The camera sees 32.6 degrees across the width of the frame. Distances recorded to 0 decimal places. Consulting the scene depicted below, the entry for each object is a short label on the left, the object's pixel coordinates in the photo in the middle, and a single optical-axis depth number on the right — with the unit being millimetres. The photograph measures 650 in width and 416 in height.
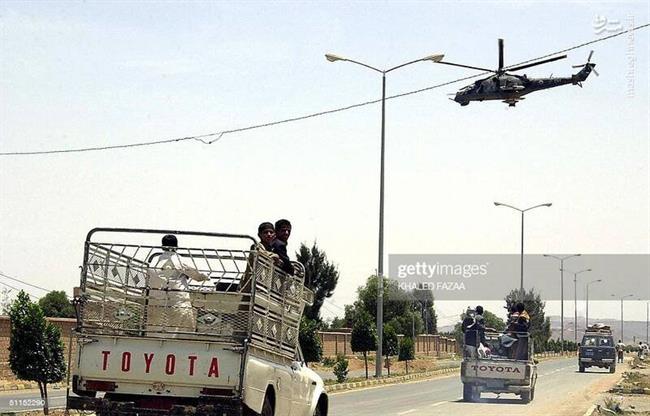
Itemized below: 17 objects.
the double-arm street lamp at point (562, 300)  103312
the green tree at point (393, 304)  99438
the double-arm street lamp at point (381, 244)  40750
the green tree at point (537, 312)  115706
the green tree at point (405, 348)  61253
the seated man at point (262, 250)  12422
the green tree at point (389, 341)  53375
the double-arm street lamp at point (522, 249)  73188
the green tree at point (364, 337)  50312
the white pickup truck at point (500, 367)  29594
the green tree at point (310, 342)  41812
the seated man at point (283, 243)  13531
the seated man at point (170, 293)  12234
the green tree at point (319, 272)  95938
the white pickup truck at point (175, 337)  11852
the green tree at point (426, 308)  119138
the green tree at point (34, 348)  22234
